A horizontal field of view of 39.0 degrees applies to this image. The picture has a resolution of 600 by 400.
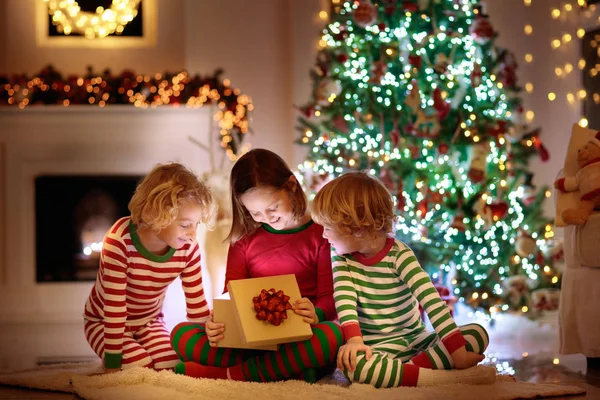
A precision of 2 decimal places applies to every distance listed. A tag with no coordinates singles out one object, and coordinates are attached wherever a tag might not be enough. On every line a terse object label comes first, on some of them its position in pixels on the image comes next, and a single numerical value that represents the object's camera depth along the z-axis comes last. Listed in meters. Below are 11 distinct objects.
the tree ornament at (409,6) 4.16
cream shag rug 2.20
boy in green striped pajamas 2.33
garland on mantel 4.80
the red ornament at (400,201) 4.06
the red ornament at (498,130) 4.15
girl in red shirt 2.39
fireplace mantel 4.80
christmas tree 4.13
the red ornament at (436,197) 4.09
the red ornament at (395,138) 4.12
